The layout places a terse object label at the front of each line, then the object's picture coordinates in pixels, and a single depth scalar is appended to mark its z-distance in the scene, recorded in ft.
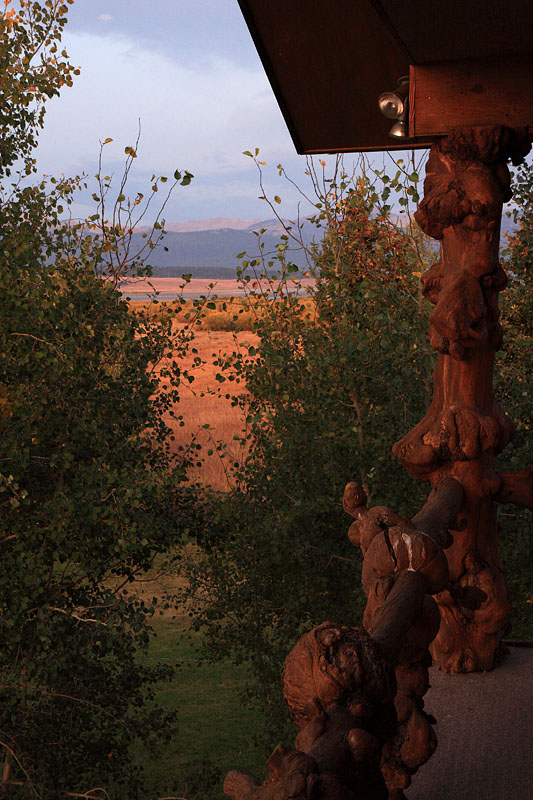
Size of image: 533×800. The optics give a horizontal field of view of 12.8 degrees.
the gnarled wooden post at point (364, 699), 20.86
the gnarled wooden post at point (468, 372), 34.90
